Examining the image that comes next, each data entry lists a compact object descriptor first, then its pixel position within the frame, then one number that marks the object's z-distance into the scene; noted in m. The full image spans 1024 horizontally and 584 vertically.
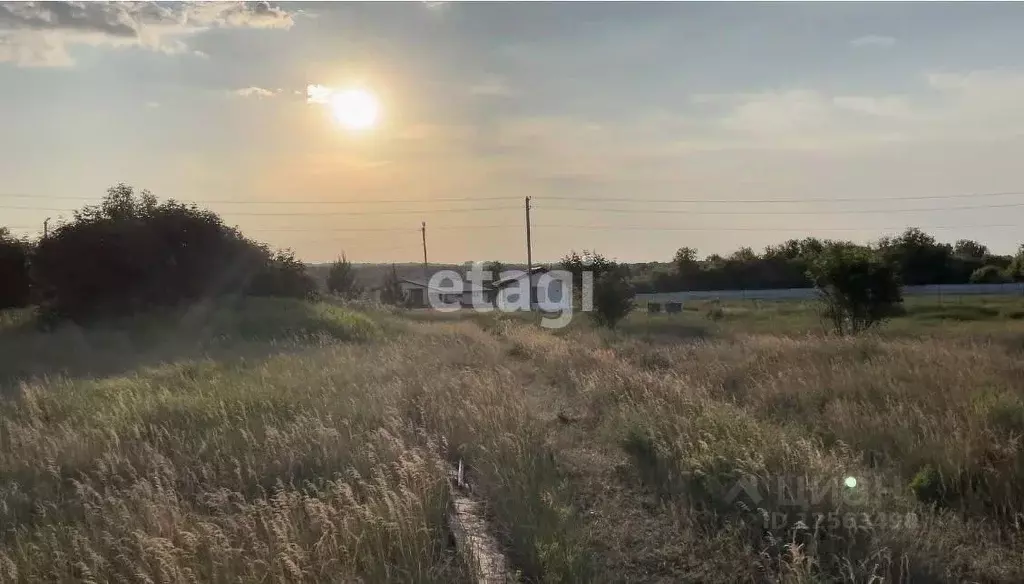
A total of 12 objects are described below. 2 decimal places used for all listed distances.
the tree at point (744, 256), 76.81
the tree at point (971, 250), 73.25
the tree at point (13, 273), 30.62
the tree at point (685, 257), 78.06
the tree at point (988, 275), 60.84
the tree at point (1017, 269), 58.66
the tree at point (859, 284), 22.47
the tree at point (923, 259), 65.00
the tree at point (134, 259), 27.06
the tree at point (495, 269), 82.05
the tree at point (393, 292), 71.81
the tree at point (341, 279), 68.58
